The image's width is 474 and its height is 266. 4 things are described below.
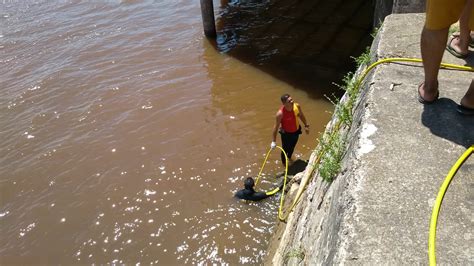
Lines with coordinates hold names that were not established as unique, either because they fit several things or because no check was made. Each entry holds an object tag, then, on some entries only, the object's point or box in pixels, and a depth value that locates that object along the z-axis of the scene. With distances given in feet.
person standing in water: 22.02
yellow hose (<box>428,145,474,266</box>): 6.87
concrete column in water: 36.50
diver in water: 21.15
